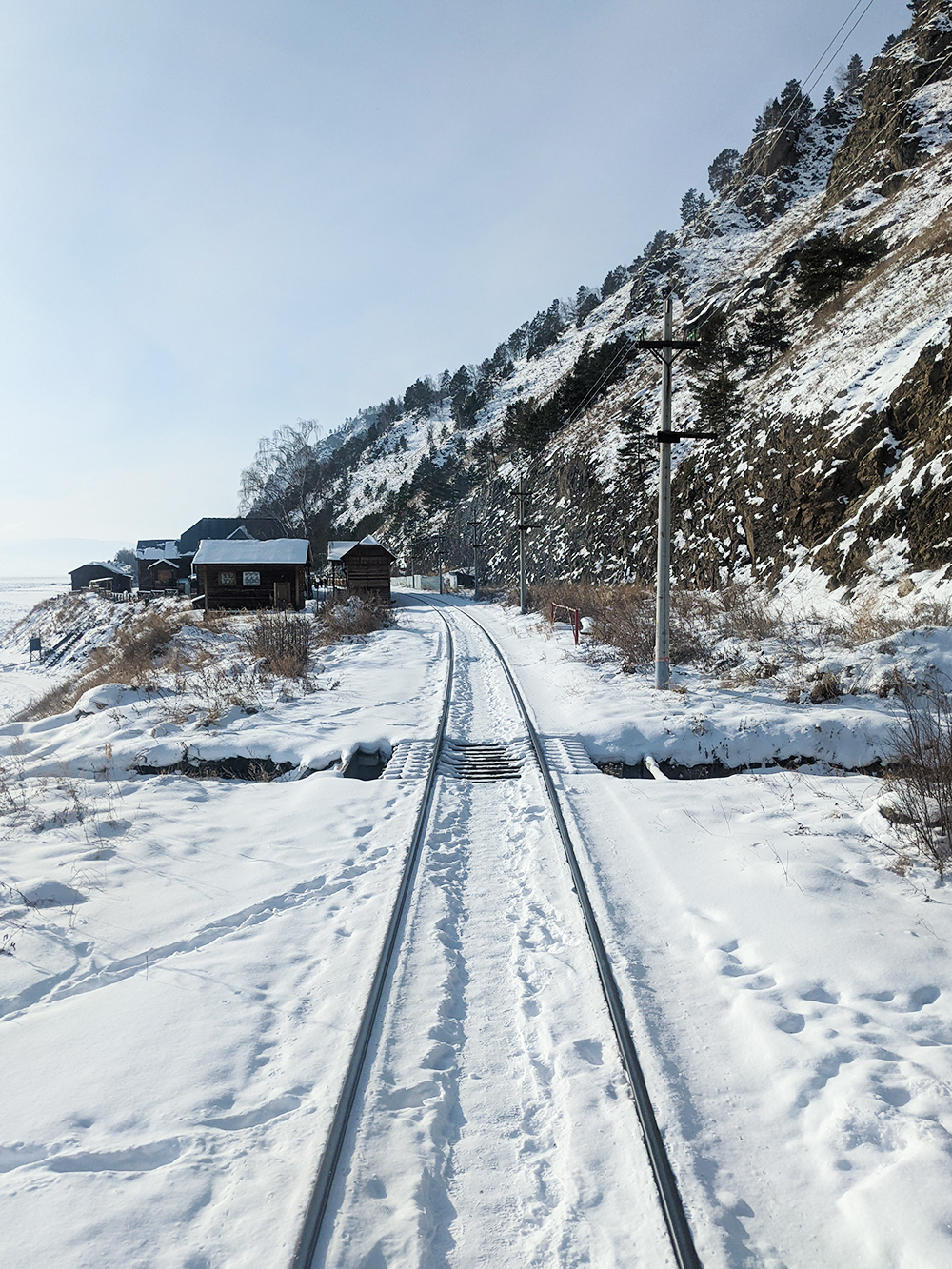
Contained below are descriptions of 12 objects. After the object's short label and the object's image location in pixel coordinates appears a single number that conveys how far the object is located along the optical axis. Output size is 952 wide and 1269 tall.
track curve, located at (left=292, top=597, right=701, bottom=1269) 2.53
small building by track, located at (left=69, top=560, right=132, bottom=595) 66.25
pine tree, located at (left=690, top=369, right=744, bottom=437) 29.53
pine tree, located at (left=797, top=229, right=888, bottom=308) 29.45
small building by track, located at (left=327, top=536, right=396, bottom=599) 46.34
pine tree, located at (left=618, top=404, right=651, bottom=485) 37.06
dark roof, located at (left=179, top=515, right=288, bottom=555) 62.91
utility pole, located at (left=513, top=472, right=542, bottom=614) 31.09
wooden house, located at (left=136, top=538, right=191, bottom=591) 61.09
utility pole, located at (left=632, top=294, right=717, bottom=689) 11.69
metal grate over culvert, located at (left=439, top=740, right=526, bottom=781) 8.45
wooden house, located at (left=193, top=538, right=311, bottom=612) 39.50
